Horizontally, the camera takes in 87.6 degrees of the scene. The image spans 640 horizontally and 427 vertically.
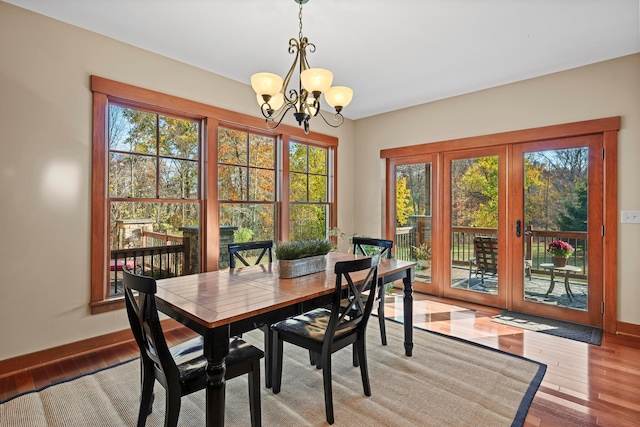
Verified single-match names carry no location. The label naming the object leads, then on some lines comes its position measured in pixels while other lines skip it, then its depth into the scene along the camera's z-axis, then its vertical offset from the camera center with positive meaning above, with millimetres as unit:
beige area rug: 1962 -1200
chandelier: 2172 +852
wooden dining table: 1543 -471
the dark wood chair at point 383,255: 3025 -408
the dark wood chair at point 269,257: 2324 -392
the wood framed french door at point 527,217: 3393 -28
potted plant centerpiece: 2316 -311
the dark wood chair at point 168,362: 1547 -782
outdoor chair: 4137 -520
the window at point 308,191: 4613 +331
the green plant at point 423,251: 4730 -533
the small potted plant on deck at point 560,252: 3596 -404
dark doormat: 3203 -1163
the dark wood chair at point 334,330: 1983 -752
